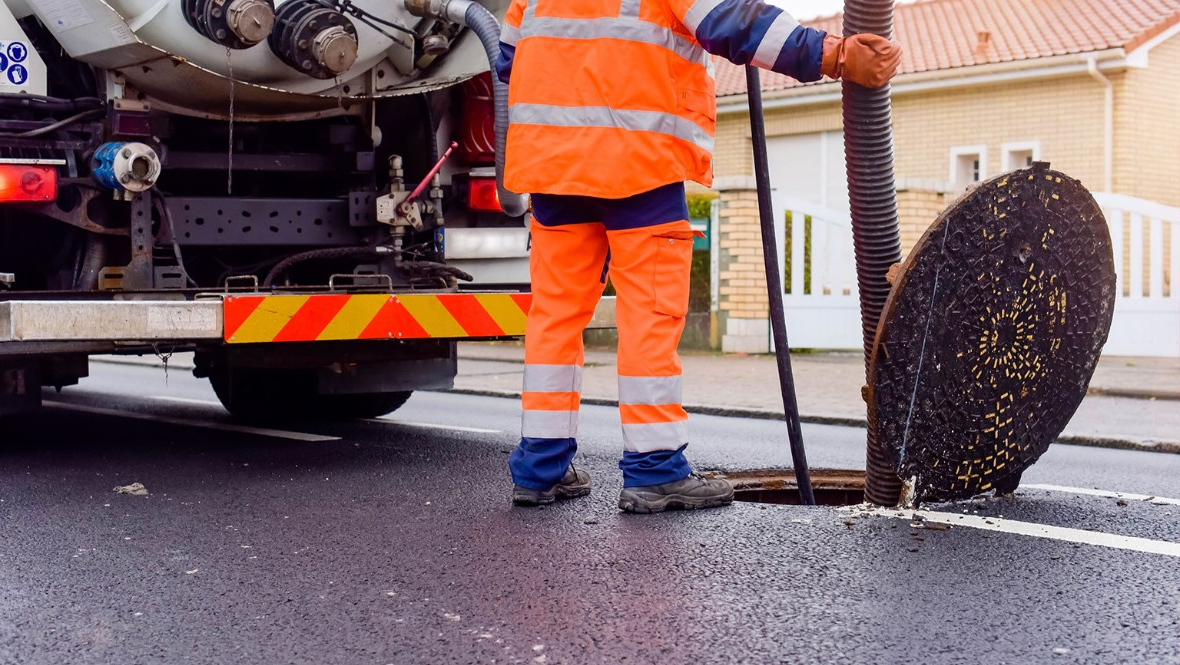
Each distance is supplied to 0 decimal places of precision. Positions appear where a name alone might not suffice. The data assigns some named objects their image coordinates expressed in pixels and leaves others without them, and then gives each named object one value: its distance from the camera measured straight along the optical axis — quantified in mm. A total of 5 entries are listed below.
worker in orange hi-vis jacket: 3996
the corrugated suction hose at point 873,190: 3939
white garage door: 20609
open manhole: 4738
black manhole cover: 3736
